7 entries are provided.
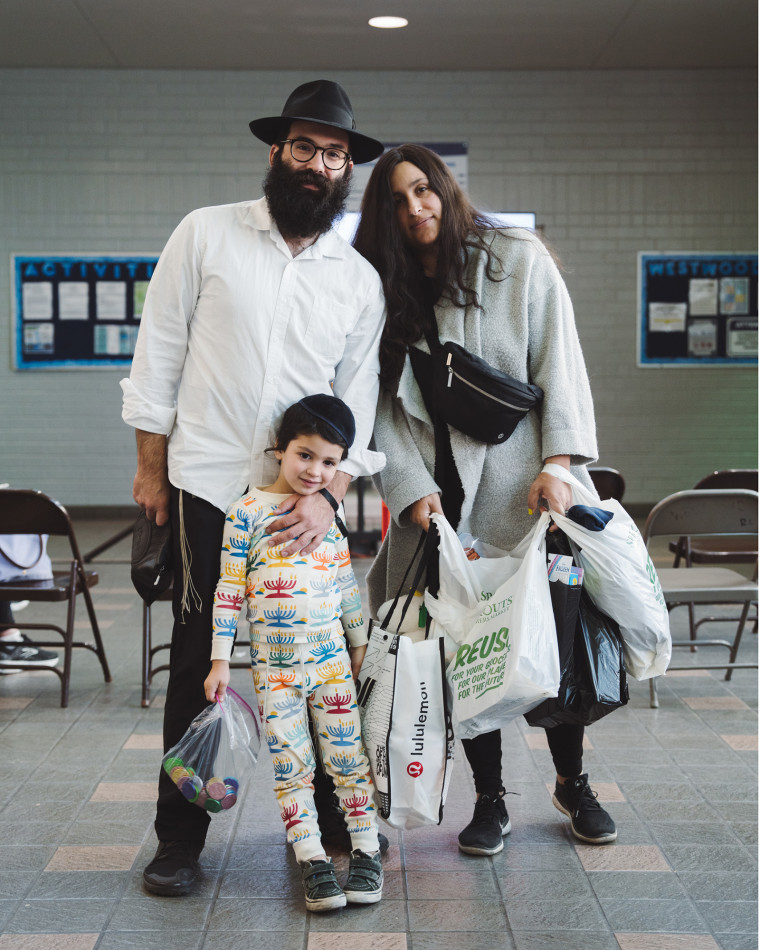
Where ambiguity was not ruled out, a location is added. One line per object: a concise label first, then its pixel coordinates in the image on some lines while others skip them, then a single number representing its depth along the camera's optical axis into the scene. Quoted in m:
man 2.09
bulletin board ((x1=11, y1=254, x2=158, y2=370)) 7.96
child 2.06
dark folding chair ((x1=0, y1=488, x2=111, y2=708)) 3.40
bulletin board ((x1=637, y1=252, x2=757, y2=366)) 8.13
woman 2.22
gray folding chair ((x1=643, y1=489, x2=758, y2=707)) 3.51
